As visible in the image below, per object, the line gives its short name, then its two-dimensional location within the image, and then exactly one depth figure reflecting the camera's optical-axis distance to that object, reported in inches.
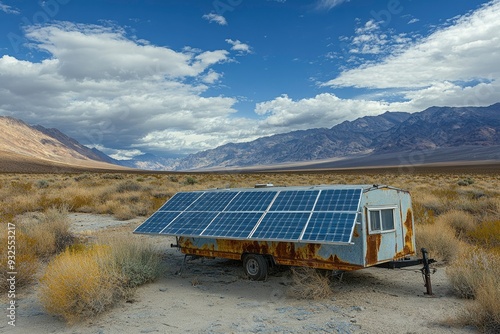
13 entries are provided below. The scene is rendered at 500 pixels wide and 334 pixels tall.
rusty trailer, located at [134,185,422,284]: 303.7
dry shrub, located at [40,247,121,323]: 277.9
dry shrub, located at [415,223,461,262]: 415.2
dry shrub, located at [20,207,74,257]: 442.6
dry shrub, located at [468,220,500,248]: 447.6
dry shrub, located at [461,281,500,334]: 231.6
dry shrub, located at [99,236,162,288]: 336.5
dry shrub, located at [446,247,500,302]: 286.7
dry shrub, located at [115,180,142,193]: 1073.5
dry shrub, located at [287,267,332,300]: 303.5
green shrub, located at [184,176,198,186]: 1446.9
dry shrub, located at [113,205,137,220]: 734.5
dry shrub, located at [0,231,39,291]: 339.0
